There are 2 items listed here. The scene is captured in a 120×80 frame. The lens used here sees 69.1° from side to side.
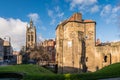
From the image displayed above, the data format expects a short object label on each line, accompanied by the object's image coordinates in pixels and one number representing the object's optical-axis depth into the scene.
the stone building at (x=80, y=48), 17.63
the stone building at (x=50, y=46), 32.81
